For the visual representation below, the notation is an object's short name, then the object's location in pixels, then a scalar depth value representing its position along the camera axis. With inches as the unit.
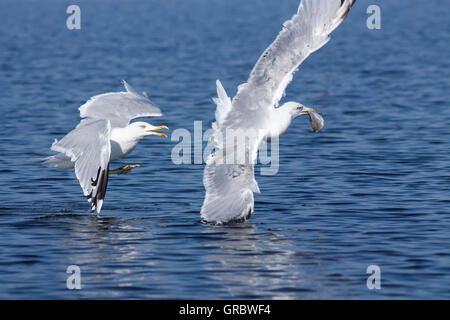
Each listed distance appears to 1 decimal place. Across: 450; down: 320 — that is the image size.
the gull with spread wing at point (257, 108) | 449.4
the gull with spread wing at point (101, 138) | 490.6
